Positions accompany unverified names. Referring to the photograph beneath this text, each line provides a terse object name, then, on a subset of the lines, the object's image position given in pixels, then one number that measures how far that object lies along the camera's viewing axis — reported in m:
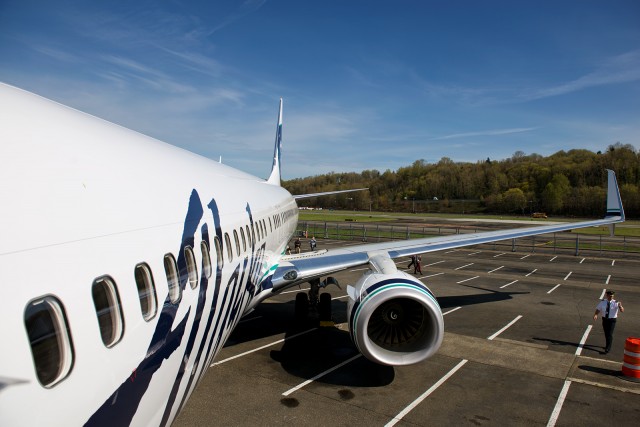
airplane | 2.17
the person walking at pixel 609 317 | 9.98
